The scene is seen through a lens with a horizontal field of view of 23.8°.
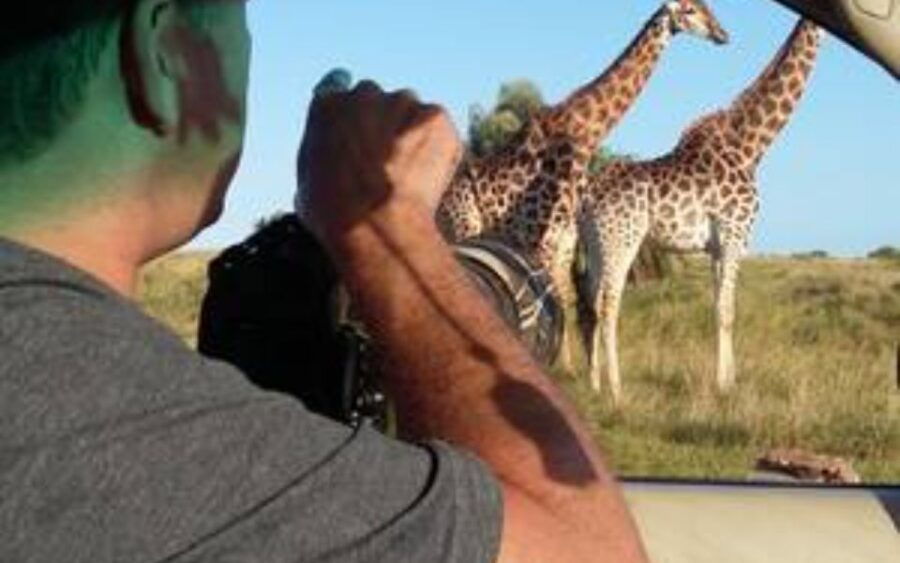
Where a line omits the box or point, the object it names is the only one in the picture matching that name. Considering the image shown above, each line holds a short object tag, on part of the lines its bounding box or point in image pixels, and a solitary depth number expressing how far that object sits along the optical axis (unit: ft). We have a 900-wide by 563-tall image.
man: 3.50
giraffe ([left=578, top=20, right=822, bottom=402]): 40.57
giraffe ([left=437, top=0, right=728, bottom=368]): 38.42
